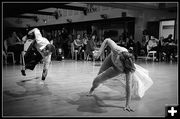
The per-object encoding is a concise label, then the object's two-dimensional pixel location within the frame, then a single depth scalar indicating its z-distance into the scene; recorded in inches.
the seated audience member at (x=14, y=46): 386.6
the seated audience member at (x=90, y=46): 420.5
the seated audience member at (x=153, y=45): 434.9
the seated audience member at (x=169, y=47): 429.7
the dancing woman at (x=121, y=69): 132.3
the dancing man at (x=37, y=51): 205.9
